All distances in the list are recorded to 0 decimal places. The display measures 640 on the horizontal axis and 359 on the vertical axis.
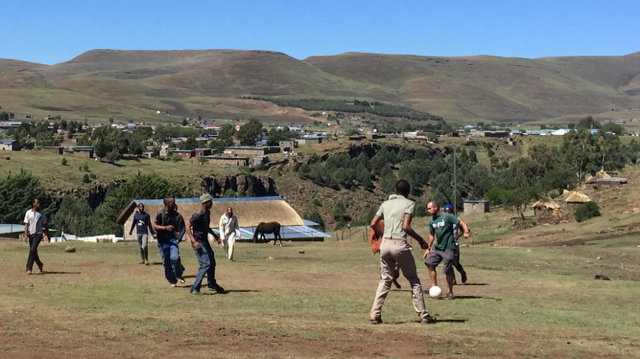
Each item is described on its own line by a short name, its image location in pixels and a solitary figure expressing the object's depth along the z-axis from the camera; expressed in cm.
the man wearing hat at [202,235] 1722
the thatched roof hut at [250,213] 5278
